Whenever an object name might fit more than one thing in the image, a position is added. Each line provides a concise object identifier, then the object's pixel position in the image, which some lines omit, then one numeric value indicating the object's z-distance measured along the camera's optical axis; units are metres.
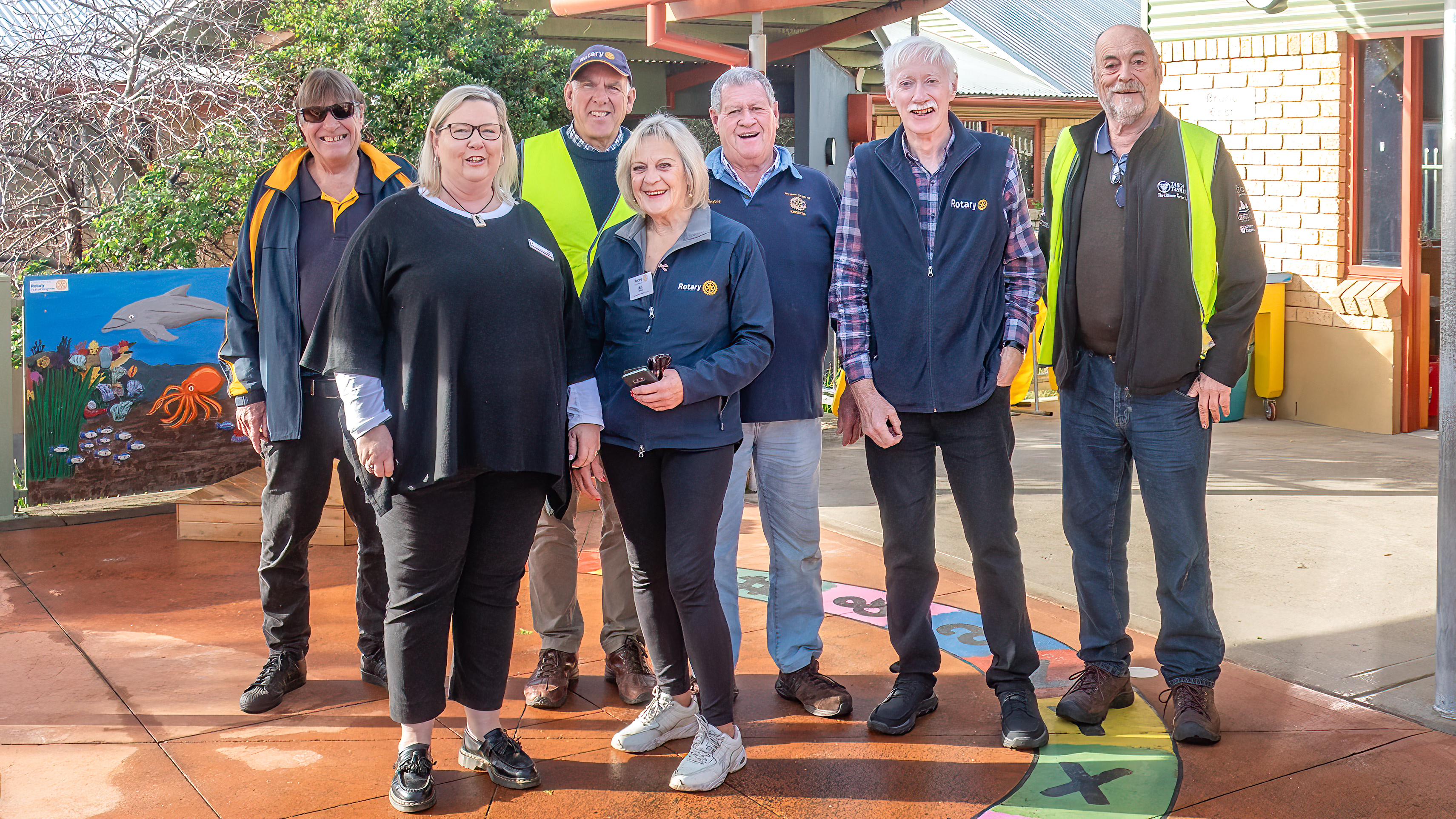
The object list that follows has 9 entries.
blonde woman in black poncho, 3.23
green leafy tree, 9.52
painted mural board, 6.75
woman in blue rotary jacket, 3.47
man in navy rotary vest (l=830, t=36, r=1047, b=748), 3.70
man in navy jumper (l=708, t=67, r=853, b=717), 3.87
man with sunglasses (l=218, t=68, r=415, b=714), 4.04
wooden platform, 6.27
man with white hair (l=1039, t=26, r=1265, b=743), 3.71
